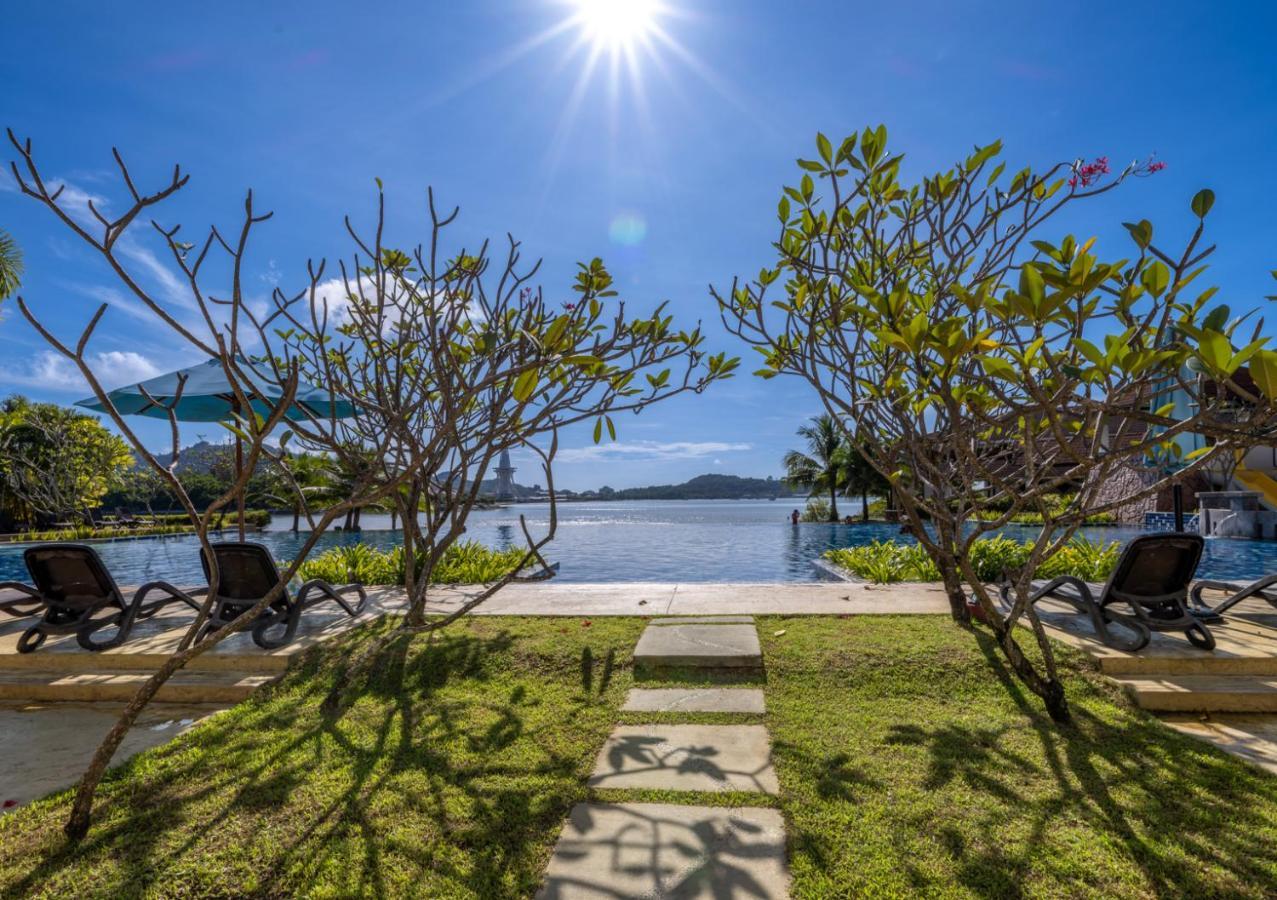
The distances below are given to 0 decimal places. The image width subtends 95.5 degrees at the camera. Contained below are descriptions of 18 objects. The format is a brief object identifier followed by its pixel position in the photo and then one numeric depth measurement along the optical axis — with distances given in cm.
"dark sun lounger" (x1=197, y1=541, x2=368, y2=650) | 496
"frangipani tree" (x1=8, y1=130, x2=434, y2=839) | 218
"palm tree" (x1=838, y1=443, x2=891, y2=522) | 2779
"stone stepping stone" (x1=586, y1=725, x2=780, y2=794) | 278
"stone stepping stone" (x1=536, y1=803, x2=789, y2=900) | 204
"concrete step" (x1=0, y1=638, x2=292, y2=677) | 472
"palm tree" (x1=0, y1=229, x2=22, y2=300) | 1518
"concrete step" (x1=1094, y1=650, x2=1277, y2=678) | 406
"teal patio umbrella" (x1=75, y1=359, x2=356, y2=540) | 605
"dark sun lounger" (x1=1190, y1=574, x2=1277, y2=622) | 483
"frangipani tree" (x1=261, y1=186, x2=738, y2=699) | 362
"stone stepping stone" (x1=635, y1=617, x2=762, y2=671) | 421
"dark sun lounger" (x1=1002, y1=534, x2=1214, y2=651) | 445
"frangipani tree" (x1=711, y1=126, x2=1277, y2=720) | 236
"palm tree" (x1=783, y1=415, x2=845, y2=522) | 3002
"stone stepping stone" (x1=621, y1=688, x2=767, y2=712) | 366
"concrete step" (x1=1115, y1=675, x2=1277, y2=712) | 375
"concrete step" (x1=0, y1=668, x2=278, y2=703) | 431
